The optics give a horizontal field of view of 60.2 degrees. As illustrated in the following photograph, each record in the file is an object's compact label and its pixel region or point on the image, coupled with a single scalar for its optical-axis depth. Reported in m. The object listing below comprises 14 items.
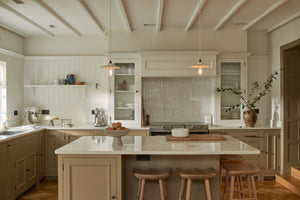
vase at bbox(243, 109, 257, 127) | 4.66
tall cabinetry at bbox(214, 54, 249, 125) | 4.93
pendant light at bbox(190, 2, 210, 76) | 3.16
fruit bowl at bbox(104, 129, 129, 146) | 2.87
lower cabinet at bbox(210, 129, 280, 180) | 4.59
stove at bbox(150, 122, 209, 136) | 4.51
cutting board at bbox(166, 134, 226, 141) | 3.18
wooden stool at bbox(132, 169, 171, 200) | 2.63
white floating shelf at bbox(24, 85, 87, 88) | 4.98
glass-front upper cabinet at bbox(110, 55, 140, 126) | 4.94
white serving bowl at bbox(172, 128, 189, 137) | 3.29
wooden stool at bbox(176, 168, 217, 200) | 2.60
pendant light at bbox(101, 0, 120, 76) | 3.18
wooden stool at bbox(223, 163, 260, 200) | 2.79
